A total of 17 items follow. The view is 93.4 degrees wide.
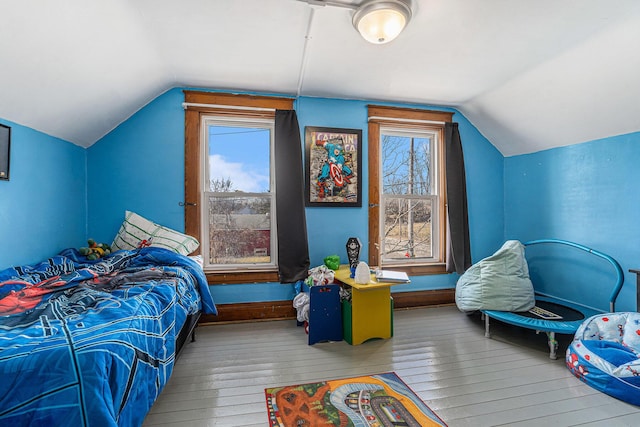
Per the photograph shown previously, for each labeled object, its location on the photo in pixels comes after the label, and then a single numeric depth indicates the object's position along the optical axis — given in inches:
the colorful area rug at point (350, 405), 68.4
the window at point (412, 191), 147.9
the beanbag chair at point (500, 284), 117.0
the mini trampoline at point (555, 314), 99.0
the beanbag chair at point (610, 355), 75.7
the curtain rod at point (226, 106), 124.9
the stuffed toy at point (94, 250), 104.3
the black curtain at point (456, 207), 146.8
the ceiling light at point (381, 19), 76.5
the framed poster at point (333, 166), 135.5
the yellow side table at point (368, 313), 107.4
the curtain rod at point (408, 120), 140.7
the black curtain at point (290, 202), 129.9
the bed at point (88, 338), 40.4
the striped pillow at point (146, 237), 115.2
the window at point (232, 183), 126.4
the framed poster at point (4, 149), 80.1
